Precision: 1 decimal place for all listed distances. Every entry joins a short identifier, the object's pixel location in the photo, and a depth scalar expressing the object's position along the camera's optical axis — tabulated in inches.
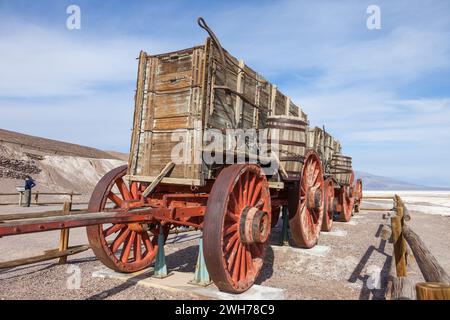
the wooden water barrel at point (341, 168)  476.8
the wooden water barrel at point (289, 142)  239.1
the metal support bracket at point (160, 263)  189.2
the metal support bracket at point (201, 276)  174.8
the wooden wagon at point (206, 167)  154.7
